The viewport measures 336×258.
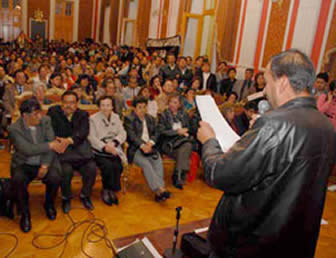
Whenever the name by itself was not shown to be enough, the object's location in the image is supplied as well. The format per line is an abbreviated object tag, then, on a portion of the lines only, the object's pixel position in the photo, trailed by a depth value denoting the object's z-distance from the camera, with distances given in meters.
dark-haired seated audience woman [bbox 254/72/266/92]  6.09
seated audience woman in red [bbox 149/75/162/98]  6.11
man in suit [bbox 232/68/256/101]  6.60
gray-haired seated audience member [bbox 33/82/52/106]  4.29
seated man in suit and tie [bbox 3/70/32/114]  4.74
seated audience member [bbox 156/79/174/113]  5.45
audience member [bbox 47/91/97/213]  3.29
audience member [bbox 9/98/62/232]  2.83
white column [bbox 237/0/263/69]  7.48
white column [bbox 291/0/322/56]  6.07
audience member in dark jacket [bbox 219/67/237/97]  6.87
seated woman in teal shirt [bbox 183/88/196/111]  5.33
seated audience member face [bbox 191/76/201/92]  6.21
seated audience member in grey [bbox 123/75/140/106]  5.96
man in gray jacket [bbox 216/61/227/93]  7.30
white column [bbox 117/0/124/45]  16.52
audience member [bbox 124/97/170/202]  3.61
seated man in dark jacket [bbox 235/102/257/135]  4.44
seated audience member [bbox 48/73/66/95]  5.52
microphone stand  2.13
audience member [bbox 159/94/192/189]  4.05
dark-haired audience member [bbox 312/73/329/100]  5.07
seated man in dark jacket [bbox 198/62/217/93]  6.83
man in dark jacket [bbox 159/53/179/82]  6.87
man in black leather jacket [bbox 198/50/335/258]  1.08
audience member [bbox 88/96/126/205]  3.45
